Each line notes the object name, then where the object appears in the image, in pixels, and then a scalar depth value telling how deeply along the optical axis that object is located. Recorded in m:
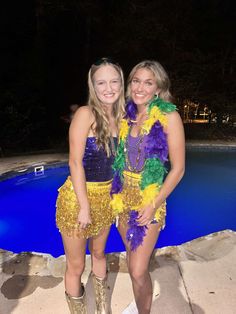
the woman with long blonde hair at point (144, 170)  1.83
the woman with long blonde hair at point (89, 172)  1.72
